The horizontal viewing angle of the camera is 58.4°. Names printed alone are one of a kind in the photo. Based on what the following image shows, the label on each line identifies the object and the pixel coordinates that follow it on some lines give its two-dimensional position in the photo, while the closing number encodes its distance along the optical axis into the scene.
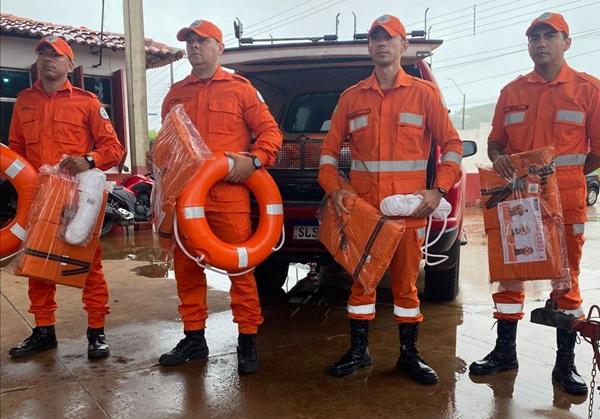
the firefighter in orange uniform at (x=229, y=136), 2.94
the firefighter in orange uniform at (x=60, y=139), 3.10
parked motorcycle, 7.30
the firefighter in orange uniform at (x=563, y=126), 2.66
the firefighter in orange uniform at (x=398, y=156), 2.79
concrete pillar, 8.85
